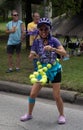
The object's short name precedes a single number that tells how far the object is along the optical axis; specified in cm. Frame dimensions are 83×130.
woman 600
